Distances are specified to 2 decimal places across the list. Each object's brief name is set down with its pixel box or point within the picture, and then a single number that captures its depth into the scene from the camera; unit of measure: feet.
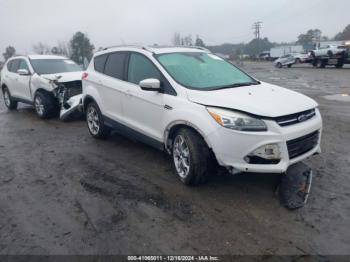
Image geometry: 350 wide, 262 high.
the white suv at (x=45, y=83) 28.27
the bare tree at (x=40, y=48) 230.75
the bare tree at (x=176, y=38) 204.74
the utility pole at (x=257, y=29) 284.16
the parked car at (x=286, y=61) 117.08
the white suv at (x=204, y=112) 12.12
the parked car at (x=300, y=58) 123.03
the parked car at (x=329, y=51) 90.33
